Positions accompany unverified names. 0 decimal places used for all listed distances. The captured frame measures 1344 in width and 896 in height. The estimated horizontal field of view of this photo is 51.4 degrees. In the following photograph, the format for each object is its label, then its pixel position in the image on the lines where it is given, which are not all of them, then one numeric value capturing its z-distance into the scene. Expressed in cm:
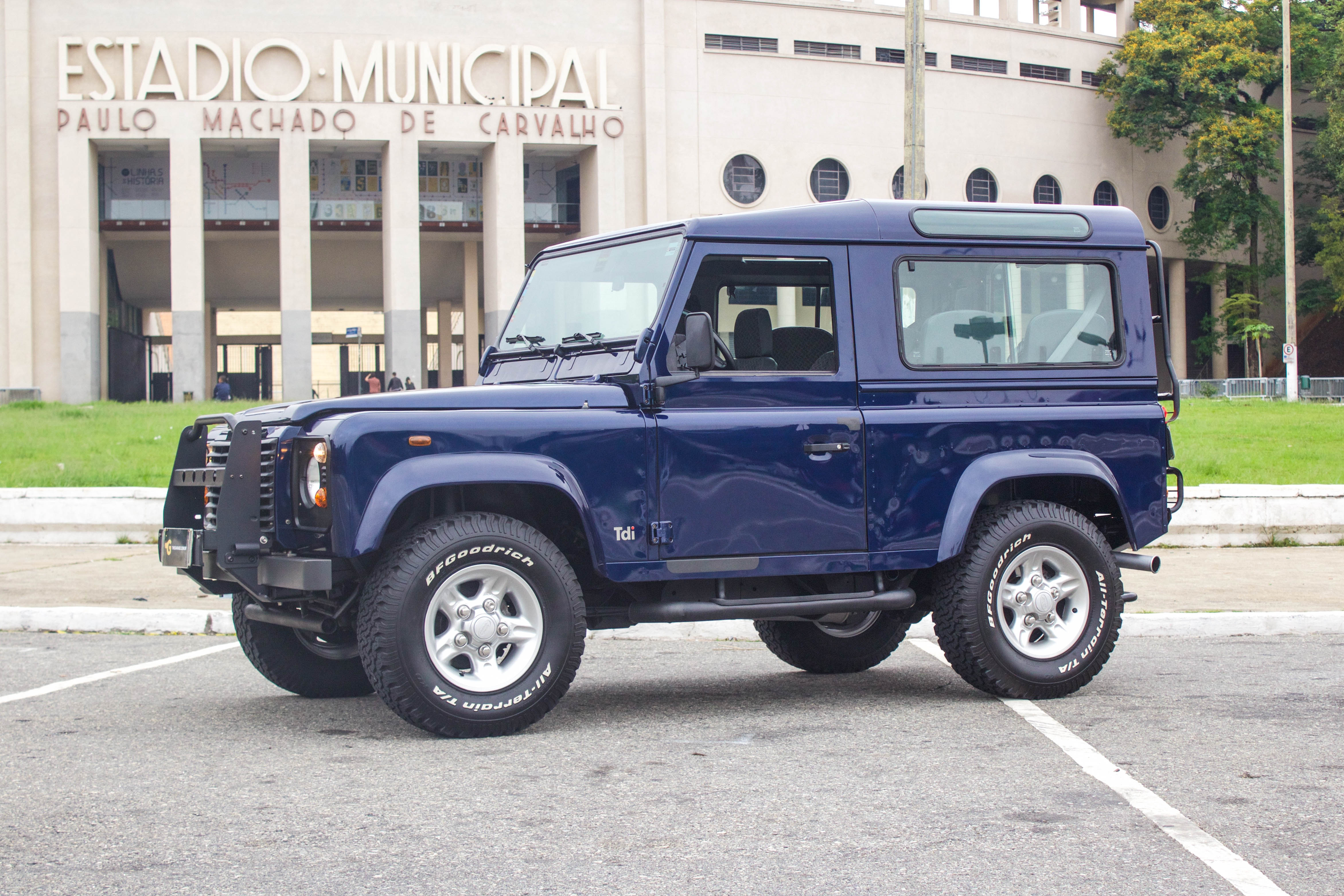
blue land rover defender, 582
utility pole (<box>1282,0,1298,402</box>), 4362
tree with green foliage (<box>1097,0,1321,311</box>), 5588
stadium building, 4681
